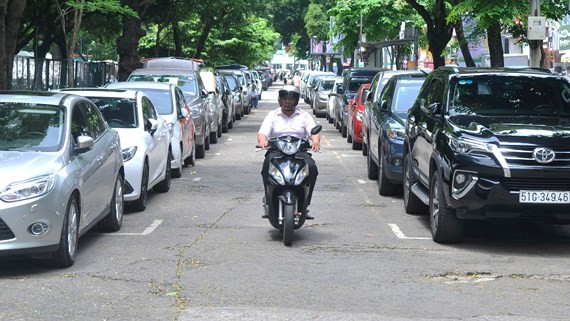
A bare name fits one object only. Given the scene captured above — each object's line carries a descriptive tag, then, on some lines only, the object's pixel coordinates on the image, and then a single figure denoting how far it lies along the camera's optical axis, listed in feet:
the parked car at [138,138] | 43.68
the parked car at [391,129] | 49.52
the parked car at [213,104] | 83.35
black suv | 33.83
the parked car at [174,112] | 56.90
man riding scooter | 36.86
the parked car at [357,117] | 77.77
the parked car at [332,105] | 106.22
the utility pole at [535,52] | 74.43
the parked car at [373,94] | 62.22
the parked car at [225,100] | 99.68
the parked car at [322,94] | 137.81
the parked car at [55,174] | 29.25
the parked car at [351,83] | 94.58
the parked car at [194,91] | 71.36
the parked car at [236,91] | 124.88
